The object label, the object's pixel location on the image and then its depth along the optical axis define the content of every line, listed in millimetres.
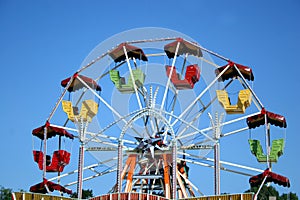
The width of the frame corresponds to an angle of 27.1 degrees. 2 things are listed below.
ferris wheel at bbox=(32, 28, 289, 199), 38781
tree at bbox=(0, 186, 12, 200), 91588
